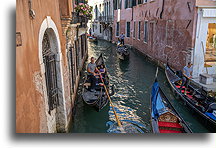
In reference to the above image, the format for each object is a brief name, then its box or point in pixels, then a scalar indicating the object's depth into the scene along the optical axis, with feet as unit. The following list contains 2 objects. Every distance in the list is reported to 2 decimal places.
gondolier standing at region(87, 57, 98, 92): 16.46
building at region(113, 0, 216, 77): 18.90
